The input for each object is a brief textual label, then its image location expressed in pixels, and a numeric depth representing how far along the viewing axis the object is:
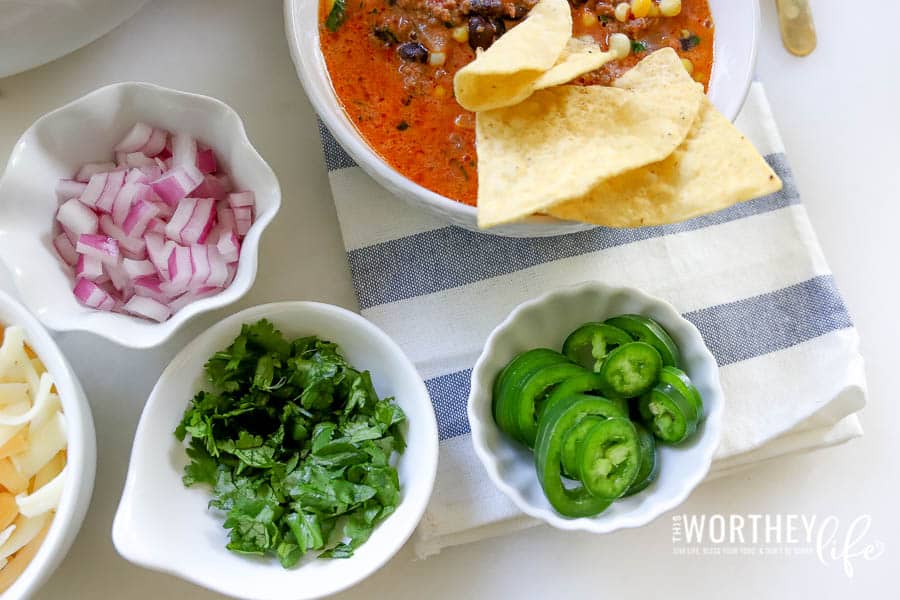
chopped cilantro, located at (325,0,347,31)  0.45
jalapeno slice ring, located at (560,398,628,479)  0.40
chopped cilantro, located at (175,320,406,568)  0.41
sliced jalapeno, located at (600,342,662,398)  0.41
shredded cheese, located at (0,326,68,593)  0.40
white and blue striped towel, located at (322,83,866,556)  0.44
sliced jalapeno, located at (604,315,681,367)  0.42
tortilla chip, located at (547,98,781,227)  0.40
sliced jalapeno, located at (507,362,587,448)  0.41
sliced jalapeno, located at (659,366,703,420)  0.41
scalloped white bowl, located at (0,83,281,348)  0.40
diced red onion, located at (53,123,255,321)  0.42
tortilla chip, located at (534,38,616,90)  0.40
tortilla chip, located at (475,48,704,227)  0.39
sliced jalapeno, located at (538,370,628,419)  0.41
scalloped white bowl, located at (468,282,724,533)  0.41
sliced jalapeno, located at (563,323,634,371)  0.42
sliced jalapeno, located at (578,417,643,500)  0.39
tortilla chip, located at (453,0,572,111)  0.40
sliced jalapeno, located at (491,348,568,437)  0.42
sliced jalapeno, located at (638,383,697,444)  0.41
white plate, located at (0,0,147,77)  0.40
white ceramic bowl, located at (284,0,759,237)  0.42
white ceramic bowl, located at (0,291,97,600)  0.39
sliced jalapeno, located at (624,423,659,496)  0.41
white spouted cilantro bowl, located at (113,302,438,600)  0.39
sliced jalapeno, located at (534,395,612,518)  0.40
